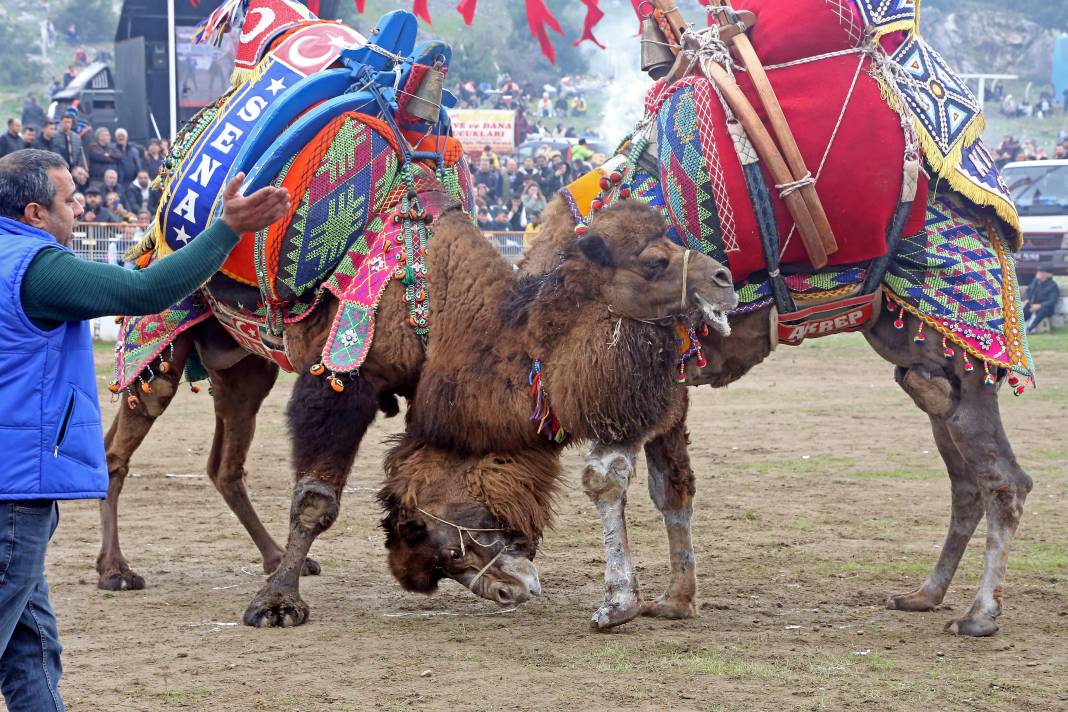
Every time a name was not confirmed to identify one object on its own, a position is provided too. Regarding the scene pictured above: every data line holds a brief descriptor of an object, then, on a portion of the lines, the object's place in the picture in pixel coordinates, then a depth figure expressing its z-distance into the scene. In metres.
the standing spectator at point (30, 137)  16.70
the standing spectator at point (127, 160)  19.05
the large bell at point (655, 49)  6.02
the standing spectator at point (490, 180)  25.58
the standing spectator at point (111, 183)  18.17
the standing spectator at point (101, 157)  18.64
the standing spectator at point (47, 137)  17.23
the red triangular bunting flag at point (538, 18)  6.72
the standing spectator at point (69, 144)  17.41
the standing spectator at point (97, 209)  17.51
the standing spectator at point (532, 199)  22.50
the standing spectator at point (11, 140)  16.47
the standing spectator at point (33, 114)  26.73
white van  20.61
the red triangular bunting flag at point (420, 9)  6.73
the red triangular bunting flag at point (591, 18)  6.59
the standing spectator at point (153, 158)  19.86
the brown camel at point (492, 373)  4.94
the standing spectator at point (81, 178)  16.73
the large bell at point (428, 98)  6.13
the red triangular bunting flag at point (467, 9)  6.91
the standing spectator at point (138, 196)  18.67
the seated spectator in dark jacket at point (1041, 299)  18.66
